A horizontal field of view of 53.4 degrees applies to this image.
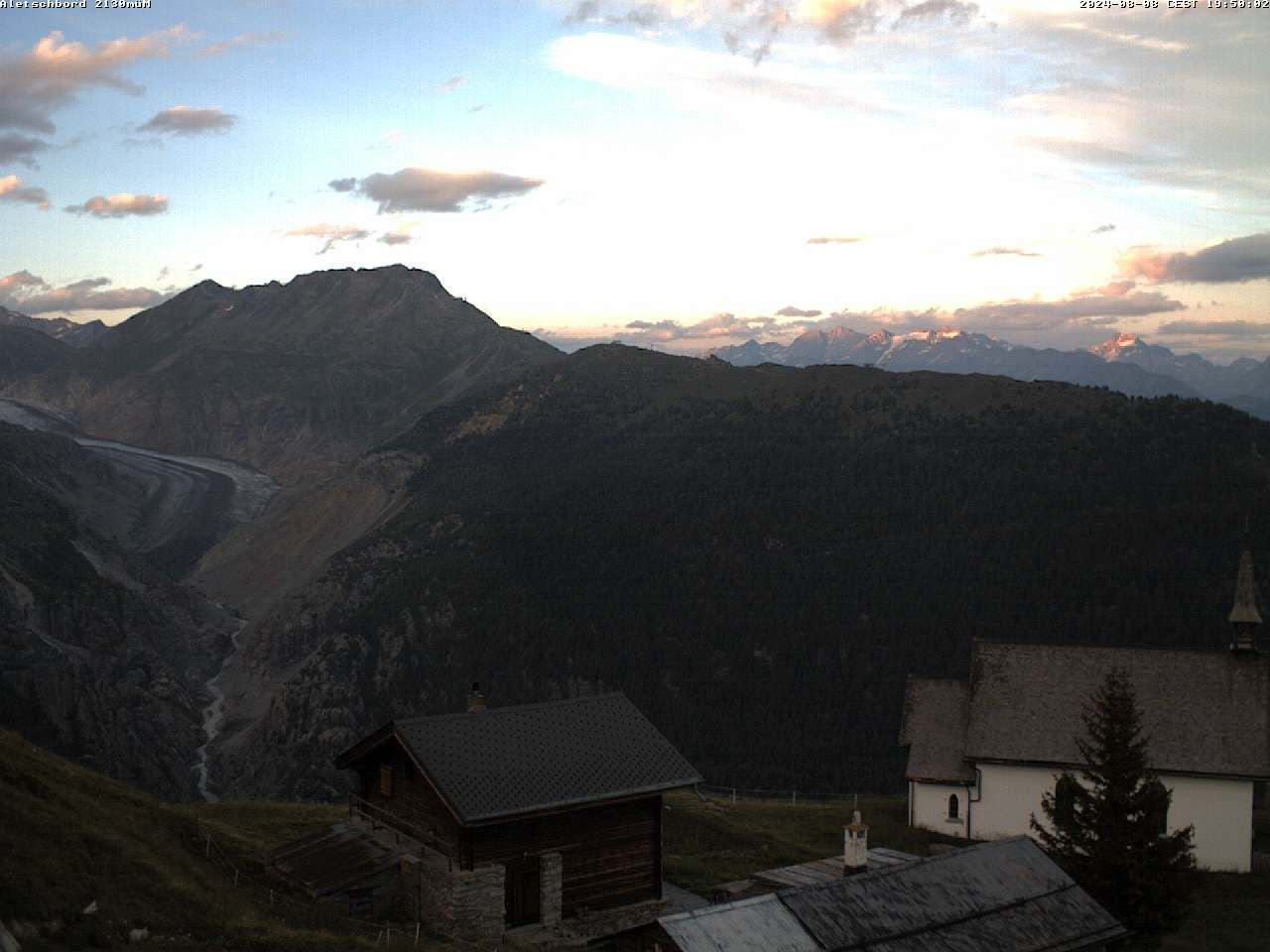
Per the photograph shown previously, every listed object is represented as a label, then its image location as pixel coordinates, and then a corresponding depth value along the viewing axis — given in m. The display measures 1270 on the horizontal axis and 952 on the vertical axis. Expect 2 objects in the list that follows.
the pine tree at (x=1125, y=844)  31.39
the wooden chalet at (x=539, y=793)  30.95
